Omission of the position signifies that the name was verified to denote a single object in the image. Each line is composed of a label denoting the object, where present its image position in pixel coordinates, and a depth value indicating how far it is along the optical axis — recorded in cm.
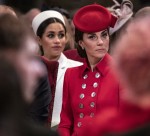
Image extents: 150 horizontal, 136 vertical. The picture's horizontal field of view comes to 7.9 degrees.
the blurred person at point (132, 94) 332
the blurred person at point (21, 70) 343
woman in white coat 869
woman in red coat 684
